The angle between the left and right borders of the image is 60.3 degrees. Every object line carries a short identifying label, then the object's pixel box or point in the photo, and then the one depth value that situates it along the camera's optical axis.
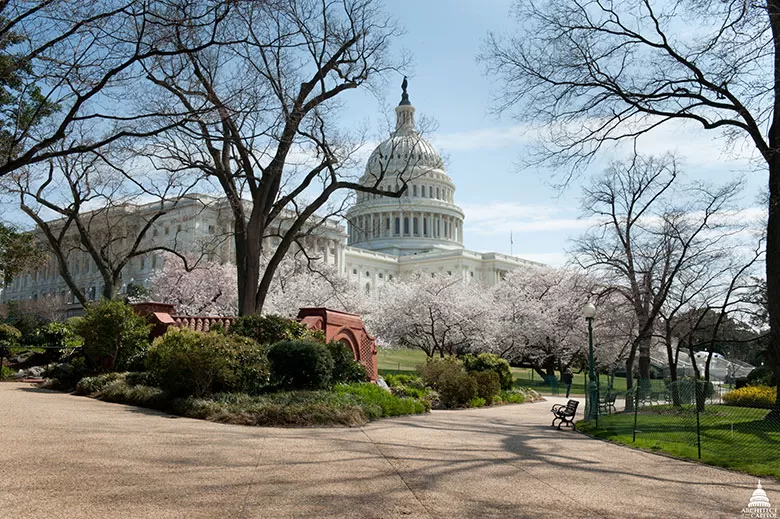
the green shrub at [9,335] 27.30
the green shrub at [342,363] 18.44
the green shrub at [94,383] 16.84
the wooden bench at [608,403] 23.36
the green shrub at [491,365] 31.41
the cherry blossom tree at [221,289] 53.78
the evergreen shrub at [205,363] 14.49
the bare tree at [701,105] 16.67
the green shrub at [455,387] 23.05
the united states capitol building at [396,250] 85.62
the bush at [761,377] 32.30
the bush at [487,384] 25.34
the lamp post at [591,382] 19.36
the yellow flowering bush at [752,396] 25.87
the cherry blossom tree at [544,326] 50.09
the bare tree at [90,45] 9.48
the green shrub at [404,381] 24.50
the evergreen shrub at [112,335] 17.98
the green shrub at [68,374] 18.30
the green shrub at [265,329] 18.77
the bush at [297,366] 16.36
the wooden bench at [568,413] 18.17
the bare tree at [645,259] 26.16
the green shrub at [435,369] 25.19
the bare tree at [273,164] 21.45
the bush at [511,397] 28.19
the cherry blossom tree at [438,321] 52.28
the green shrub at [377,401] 15.79
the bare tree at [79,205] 26.64
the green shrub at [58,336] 26.74
